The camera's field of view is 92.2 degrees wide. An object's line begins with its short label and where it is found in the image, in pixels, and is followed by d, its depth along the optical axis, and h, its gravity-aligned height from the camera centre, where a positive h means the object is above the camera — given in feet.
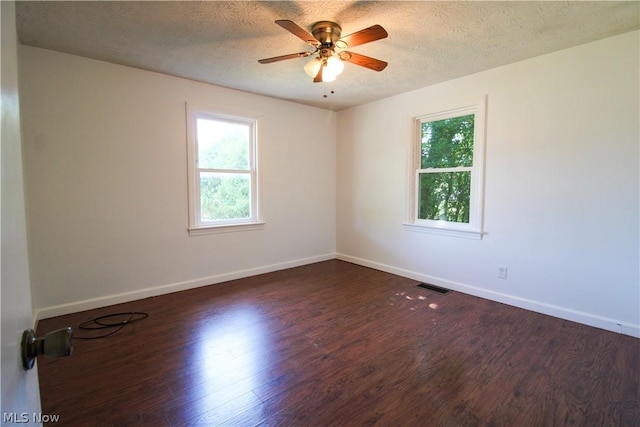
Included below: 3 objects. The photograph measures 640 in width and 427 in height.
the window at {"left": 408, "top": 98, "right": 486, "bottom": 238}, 11.55 +0.92
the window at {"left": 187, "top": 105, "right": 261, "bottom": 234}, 12.35 +1.00
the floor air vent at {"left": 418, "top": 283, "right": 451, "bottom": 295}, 12.17 -3.80
